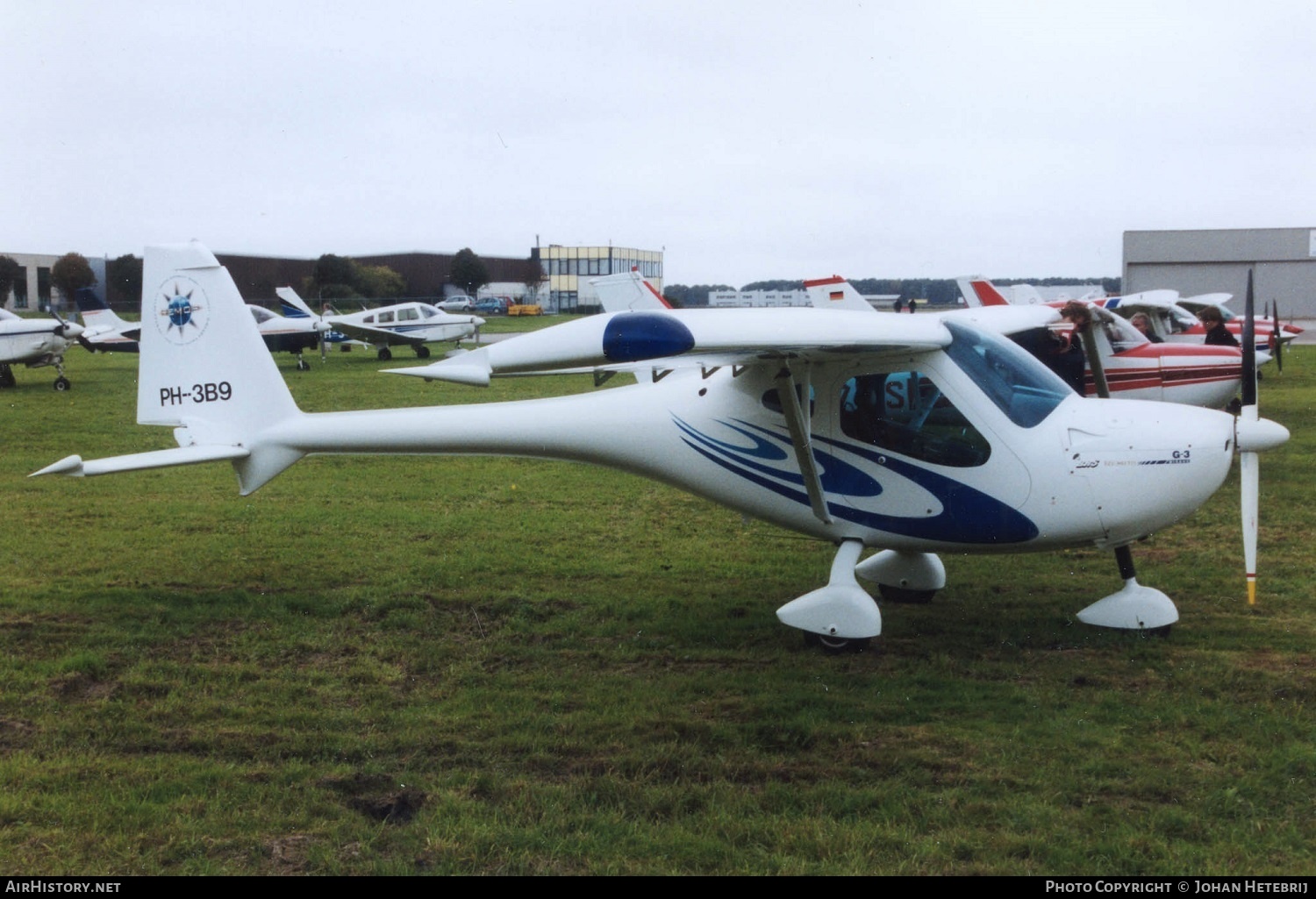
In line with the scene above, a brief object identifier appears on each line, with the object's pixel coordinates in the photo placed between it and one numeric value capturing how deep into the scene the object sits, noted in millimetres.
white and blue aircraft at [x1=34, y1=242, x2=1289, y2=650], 6125
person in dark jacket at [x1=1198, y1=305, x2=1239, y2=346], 16969
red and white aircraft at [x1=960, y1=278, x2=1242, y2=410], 12930
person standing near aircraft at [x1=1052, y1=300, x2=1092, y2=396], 12305
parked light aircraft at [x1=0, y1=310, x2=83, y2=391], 24062
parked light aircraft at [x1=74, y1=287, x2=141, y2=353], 32656
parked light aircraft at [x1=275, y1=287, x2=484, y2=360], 34772
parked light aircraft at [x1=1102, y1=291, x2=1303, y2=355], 17297
